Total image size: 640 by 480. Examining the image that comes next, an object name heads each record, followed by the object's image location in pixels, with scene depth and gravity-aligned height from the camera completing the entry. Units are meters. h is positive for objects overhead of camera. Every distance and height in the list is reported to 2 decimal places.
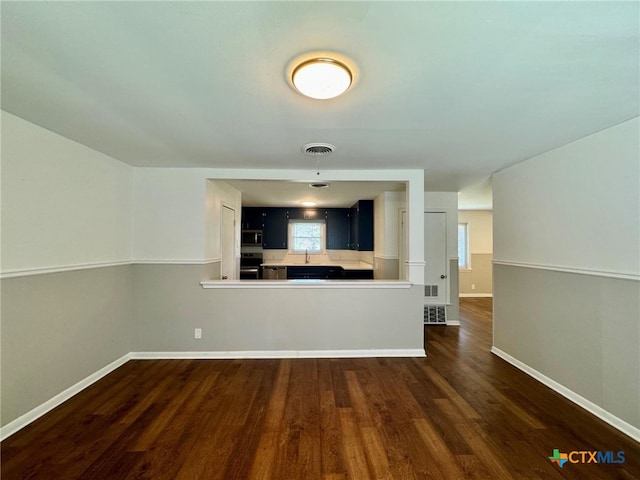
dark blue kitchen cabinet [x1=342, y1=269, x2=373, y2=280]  5.39 -0.53
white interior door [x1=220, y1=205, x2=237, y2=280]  4.12 +0.04
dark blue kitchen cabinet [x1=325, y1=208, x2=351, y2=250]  6.38 +0.44
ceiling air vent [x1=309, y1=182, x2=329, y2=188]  3.71 +0.92
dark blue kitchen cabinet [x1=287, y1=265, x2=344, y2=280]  5.97 -0.54
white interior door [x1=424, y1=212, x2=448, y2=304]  4.85 -0.04
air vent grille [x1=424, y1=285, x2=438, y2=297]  4.86 -0.74
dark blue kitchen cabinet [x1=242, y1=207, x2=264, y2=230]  6.39 +0.67
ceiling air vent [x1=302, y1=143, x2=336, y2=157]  2.51 +0.94
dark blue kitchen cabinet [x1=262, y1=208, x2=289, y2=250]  6.42 +0.41
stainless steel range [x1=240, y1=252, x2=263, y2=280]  6.32 -0.32
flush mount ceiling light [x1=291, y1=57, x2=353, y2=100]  1.34 +0.87
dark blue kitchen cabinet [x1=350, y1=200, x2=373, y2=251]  5.36 +0.45
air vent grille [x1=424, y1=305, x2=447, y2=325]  4.80 -1.17
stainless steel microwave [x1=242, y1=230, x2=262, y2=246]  6.36 +0.22
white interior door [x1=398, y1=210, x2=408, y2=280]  4.54 +0.09
